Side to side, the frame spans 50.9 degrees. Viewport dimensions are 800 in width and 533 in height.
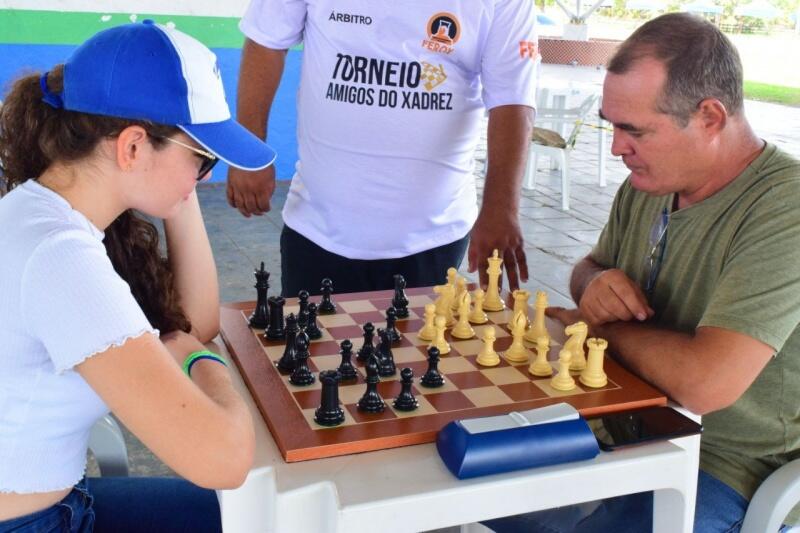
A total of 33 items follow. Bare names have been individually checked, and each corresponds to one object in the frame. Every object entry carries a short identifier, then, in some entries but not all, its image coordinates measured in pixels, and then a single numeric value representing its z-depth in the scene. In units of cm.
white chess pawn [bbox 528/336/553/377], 169
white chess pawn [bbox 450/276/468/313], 200
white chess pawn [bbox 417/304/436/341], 183
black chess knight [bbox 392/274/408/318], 199
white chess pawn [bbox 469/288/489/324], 196
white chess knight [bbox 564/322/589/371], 172
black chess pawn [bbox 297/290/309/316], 185
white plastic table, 127
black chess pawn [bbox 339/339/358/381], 160
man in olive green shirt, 163
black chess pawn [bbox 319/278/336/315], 198
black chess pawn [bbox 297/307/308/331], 180
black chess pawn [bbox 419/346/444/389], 159
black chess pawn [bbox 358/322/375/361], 165
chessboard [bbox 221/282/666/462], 139
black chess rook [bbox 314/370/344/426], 141
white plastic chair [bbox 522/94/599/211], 754
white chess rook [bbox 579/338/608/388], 165
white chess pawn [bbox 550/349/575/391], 162
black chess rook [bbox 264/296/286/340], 180
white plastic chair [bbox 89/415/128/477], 183
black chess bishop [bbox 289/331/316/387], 157
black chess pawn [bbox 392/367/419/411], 149
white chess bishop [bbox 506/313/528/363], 176
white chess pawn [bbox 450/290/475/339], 187
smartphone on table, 145
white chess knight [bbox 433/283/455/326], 196
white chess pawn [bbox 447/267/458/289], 210
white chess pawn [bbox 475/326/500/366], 172
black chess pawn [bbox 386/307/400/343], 178
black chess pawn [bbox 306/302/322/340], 181
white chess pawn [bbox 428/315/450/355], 175
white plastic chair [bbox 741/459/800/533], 164
